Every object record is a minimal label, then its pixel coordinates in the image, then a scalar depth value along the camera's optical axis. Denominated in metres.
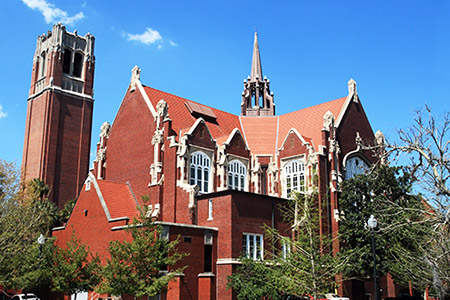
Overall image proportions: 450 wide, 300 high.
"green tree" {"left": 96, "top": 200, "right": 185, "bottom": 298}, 26.25
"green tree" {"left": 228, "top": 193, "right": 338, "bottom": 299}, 25.19
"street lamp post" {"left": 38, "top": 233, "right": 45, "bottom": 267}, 29.45
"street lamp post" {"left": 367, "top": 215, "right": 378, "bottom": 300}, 22.99
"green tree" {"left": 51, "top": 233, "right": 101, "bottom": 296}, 30.39
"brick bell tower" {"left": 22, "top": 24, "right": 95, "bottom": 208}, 64.44
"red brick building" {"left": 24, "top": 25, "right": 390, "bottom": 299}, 34.59
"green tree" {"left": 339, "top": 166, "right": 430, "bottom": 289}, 34.81
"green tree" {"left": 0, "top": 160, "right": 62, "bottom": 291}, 30.84
